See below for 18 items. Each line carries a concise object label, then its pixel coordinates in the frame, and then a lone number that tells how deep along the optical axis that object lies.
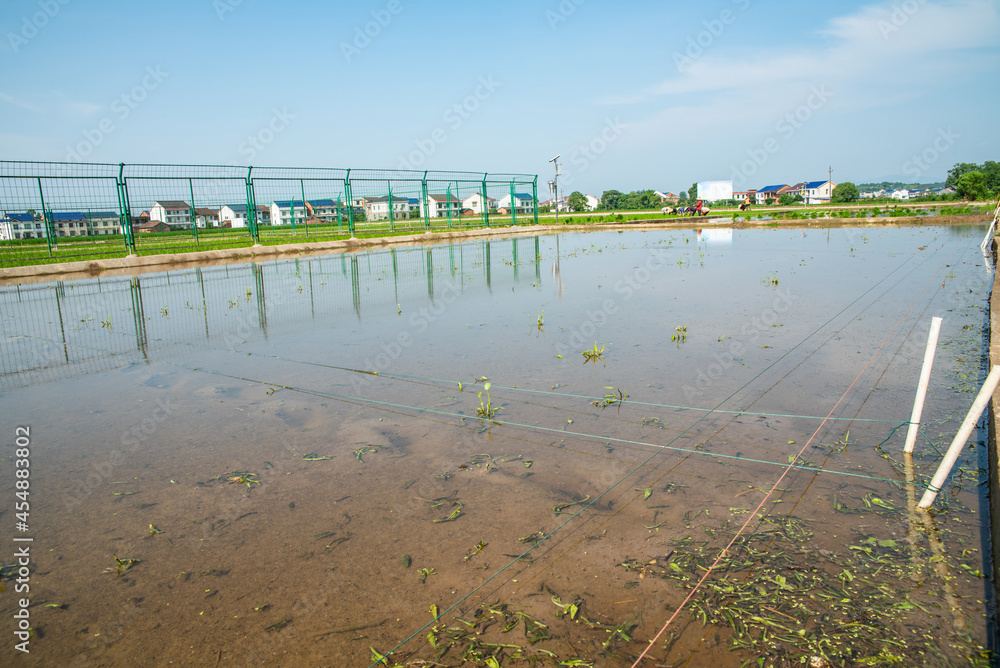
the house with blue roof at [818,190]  127.25
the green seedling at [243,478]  3.44
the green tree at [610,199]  127.44
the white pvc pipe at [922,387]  3.20
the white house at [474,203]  38.38
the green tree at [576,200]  128.90
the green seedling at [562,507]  3.02
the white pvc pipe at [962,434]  2.67
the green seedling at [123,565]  2.66
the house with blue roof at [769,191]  143.32
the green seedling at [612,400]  4.50
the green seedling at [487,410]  4.36
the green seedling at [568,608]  2.29
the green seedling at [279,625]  2.28
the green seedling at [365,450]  3.79
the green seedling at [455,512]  2.99
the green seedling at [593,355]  5.72
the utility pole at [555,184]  35.75
